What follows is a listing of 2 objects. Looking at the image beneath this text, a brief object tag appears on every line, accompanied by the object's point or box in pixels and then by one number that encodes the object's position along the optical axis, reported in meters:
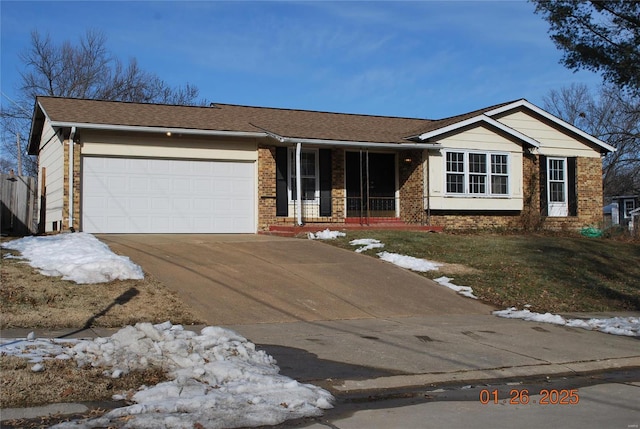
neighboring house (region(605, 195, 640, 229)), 44.09
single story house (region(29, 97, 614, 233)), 18.14
